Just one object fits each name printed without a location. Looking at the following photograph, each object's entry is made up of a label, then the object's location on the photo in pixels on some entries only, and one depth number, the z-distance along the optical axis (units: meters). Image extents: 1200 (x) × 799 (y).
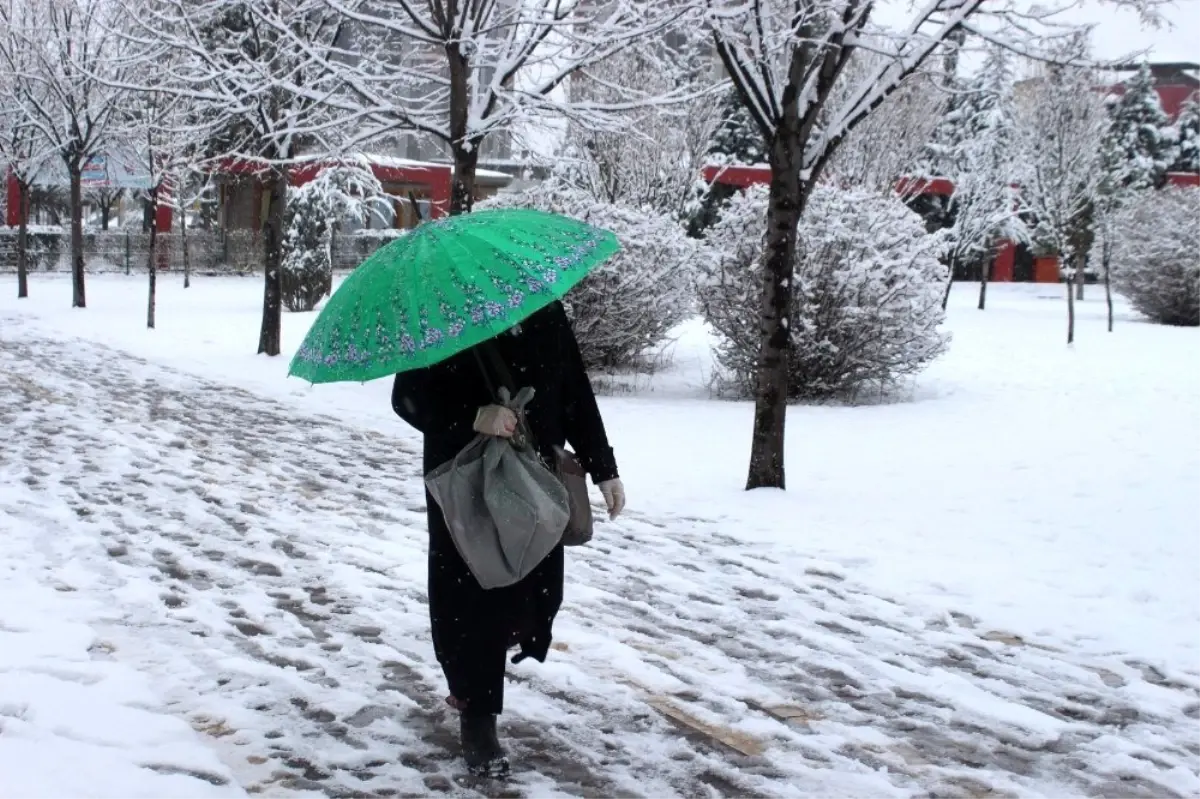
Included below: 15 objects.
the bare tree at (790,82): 7.70
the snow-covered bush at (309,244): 23.53
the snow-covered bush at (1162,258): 27.16
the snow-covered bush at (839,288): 12.74
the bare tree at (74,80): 21.86
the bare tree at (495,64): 10.11
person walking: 3.78
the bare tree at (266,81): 11.45
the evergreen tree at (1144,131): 50.75
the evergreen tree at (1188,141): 53.78
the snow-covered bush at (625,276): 13.38
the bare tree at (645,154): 24.28
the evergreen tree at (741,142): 45.31
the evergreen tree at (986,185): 32.84
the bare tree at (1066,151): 29.52
